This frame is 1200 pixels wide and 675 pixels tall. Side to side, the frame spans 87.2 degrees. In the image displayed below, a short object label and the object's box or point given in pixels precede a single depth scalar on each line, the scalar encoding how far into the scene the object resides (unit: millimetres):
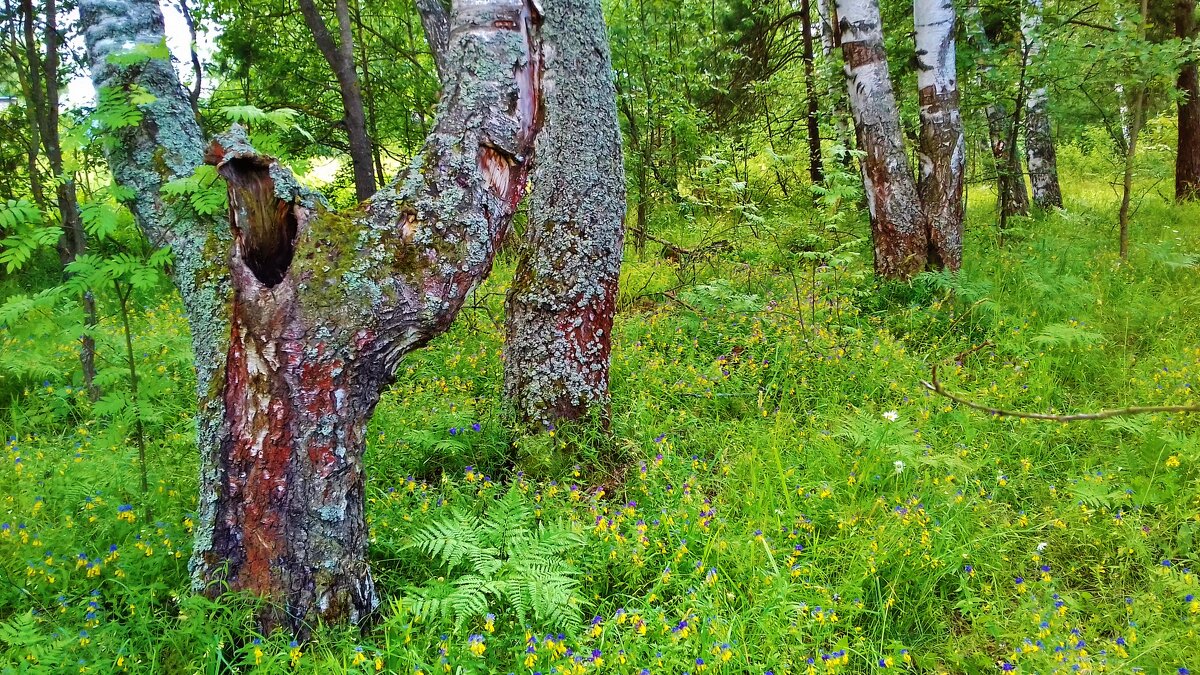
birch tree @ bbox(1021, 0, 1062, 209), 9133
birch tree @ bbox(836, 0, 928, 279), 5469
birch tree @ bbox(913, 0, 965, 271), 5461
